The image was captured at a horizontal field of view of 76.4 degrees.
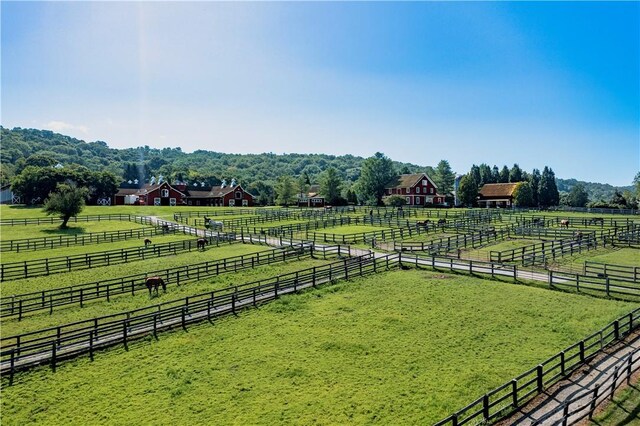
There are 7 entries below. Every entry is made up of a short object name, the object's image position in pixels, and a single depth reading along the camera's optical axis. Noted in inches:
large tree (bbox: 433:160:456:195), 3644.2
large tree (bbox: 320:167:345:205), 3432.6
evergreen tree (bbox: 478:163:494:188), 3715.6
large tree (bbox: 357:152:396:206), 3481.8
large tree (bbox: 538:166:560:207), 3297.2
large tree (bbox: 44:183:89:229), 1754.4
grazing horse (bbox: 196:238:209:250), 1315.1
